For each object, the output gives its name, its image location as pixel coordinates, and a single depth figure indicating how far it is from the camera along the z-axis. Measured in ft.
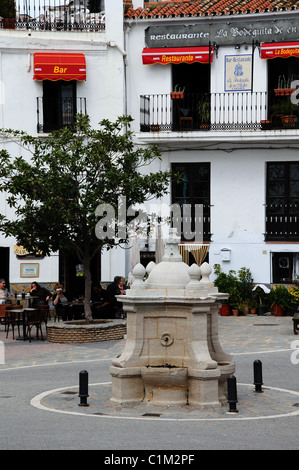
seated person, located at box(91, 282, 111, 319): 76.54
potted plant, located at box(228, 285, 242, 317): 88.38
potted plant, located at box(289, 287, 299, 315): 78.64
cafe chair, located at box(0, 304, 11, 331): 76.38
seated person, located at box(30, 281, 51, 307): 80.04
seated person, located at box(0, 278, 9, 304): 80.19
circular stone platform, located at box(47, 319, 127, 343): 67.56
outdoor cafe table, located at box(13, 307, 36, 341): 70.03
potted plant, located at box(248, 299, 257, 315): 89.04
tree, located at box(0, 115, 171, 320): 67.10
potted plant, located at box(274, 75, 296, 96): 89.92
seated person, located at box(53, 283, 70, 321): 79.65
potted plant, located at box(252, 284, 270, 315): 88.33
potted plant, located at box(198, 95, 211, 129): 92.53
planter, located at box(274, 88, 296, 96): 89.86
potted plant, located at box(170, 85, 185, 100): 92.43
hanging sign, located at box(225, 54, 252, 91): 91.76
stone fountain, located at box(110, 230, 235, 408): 41.52
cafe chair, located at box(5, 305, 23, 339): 71.56
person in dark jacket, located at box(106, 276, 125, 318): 77.61
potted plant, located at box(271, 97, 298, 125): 89.40
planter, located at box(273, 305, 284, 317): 87.53
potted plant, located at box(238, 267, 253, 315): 88.69
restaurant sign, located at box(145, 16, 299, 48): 89.97
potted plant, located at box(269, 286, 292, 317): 86.89
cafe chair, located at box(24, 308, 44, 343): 68.86
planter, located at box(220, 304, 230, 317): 88.63
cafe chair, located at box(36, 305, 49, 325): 70.89
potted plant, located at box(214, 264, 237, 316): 88.63
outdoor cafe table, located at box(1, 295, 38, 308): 80.81
